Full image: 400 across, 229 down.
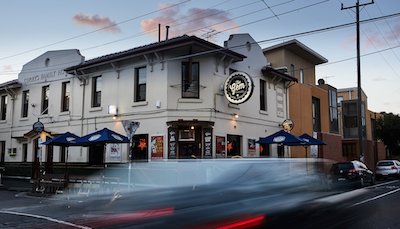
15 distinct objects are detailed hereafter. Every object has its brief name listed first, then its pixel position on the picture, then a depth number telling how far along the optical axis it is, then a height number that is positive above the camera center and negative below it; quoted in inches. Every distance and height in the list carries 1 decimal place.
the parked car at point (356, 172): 779.4 -31.4
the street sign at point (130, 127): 600.7 +41.4
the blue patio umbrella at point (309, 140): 822.3 +31.3
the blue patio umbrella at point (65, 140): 714.8 +26.6
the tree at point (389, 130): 1646.2 +104.1
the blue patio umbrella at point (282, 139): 791.7 +32.1
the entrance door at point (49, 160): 956.6 -10.6
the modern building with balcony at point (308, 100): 1065.5 +159.5
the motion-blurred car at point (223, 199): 138.7 -17.1
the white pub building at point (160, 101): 746.2 +110.6
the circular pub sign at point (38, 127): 869.2 +59.8
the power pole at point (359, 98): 1016.9 +139.7
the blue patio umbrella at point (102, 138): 658.8 +28.0
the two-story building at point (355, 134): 1653.5 +95.3
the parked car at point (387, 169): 1212.5 -39.8
